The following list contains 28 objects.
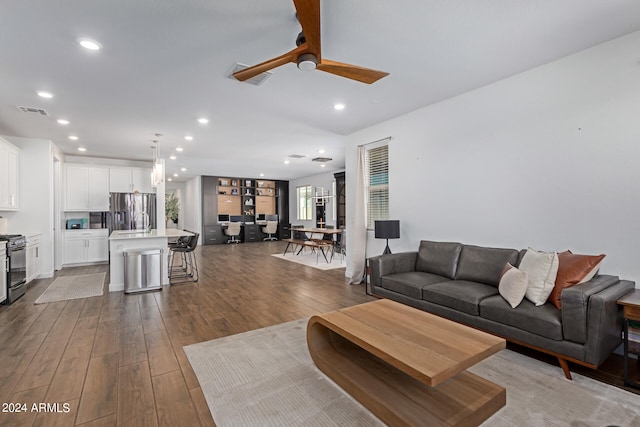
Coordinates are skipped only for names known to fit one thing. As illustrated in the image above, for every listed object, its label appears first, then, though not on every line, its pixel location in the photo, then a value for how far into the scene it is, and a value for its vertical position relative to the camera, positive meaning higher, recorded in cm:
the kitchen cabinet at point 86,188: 721 +72
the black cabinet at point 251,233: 1248 -78
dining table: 785 -54
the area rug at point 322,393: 182 -126
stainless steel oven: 413 -70
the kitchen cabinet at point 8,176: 481 +71
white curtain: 522 -29
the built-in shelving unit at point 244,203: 1190 +49
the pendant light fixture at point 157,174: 602 +85
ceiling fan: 170 +114
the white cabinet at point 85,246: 691 -69
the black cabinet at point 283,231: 1337 -77
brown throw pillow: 246 -52
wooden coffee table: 164 -110
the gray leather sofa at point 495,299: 217 -82
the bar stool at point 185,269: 558 -121
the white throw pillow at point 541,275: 255 -57
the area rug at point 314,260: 691 -121
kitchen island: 485 -53
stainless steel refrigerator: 740 +13
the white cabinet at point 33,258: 511 -72
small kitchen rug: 442 -118
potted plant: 1328 +39
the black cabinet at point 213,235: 1180 -81
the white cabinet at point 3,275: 398 -77
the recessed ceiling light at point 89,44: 253 +150
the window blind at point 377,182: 508 +53
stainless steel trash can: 471 -87
